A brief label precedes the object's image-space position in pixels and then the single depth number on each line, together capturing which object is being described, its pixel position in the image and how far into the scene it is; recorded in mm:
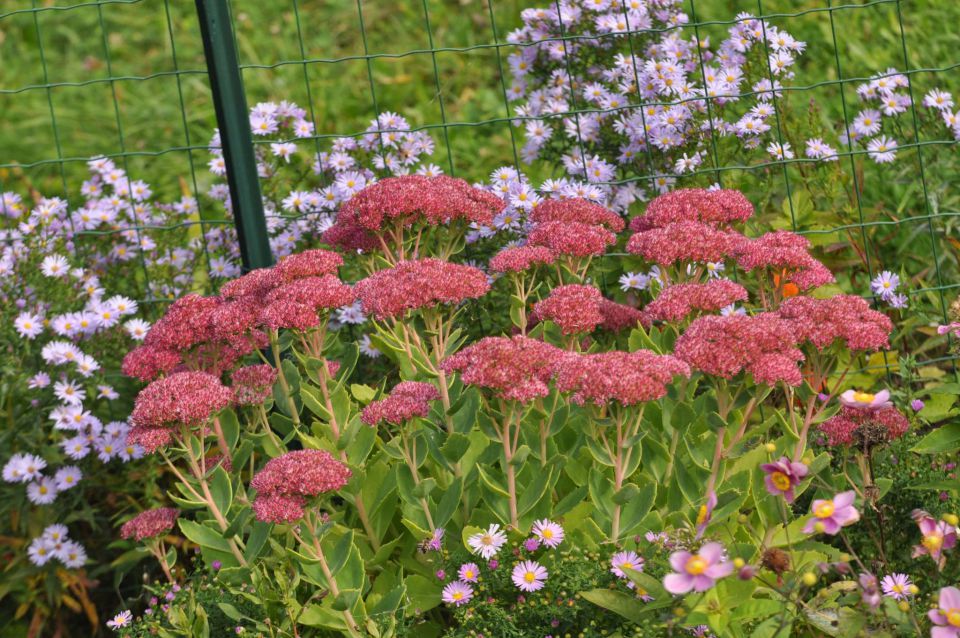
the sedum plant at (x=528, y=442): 4855
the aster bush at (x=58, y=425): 7102
